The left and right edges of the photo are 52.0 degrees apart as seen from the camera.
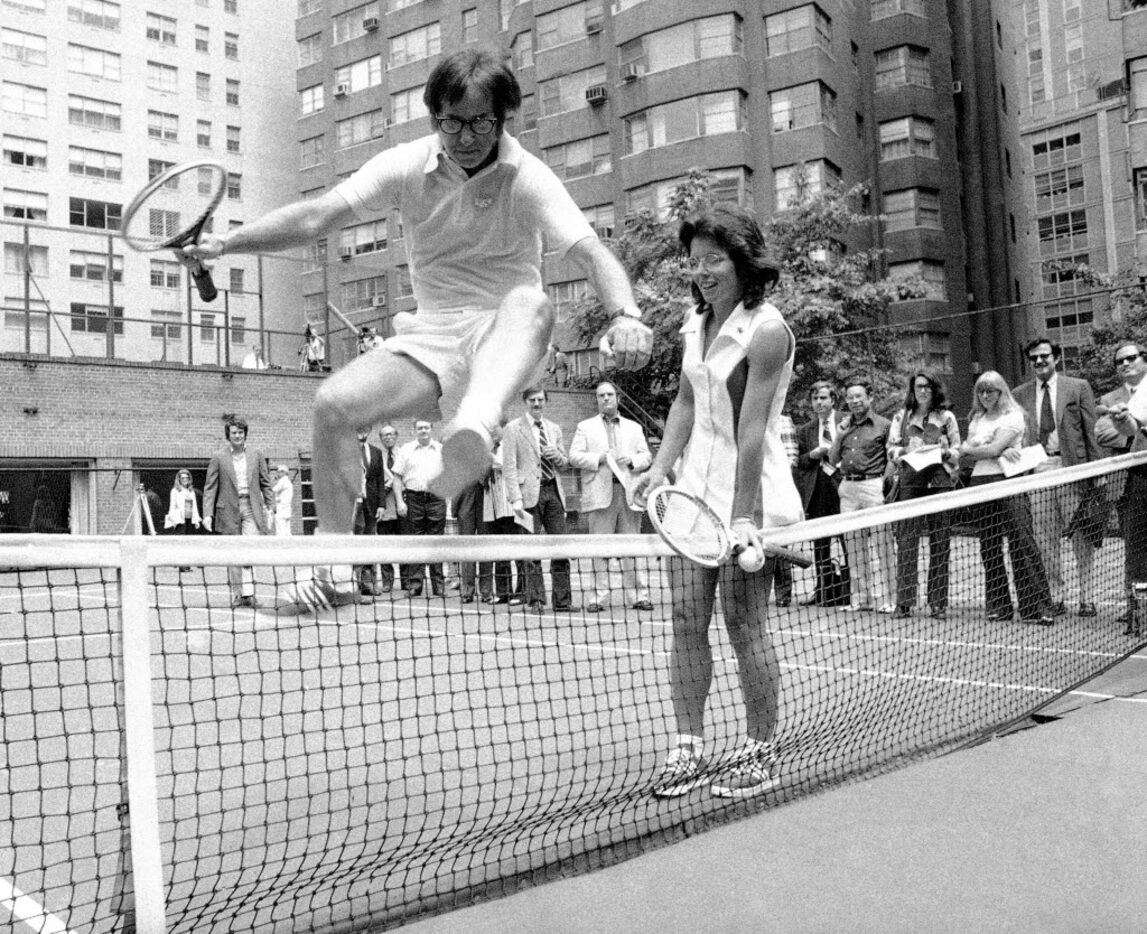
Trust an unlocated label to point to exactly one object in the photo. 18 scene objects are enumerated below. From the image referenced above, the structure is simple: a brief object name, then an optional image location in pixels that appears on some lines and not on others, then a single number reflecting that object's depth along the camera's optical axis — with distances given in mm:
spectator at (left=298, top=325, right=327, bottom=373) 23356
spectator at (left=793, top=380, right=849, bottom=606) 9773
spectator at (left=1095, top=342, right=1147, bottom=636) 7082
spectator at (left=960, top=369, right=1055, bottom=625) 7410
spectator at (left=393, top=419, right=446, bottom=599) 11430
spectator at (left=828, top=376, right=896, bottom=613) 9195
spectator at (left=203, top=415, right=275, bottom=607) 11742
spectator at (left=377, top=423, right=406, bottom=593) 11748
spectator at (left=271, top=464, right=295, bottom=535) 12961
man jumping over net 3600
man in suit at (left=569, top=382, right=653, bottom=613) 9906
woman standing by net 4055
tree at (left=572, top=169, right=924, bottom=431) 25250
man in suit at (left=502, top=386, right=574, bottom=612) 10133
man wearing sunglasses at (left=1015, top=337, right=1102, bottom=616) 7484
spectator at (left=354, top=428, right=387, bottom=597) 11453
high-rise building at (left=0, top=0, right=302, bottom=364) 51281
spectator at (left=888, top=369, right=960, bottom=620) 8203
